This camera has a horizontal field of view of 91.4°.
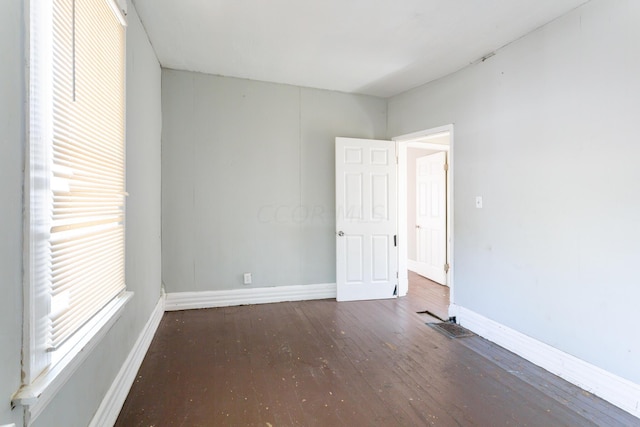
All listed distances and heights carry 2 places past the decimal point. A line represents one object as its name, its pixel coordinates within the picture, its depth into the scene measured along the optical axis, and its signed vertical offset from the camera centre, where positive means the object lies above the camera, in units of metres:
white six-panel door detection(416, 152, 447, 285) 5.08 -0.04
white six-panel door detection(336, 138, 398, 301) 4.08 -0.07
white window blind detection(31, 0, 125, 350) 1.17 +0.22
